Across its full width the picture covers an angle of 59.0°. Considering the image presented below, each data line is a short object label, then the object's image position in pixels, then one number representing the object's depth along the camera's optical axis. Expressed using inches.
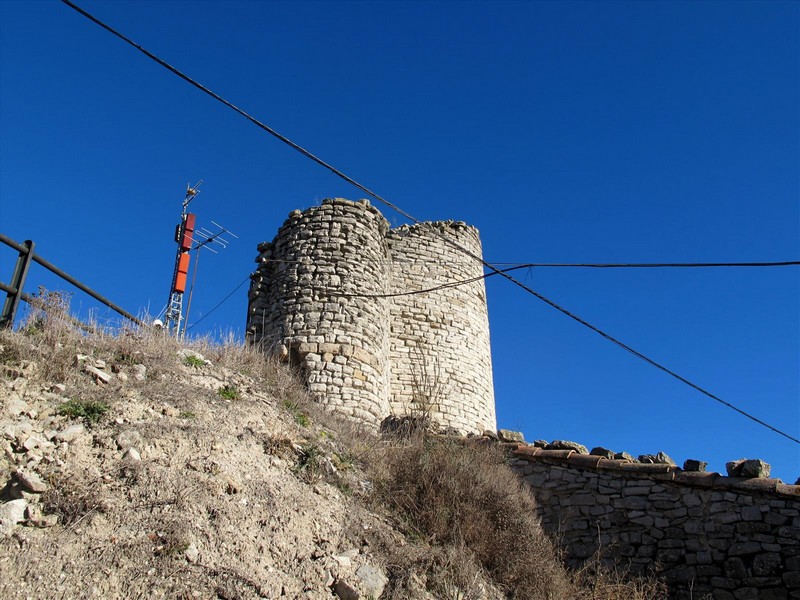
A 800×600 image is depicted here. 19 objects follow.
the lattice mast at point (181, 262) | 922.7
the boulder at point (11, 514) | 200.8
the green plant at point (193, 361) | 343.3
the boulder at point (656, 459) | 395.2
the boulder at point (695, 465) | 379.2
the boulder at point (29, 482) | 213.0
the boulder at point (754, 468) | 360.5
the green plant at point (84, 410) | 252.7
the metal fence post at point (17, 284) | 291.6
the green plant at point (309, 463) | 288.7
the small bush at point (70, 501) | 211.9
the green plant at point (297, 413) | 342.3
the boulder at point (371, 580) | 238.2
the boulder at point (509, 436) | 448.1
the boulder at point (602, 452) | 408.5
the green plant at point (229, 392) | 323.7
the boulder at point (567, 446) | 420.5
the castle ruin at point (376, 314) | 449.4
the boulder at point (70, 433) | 239.5
